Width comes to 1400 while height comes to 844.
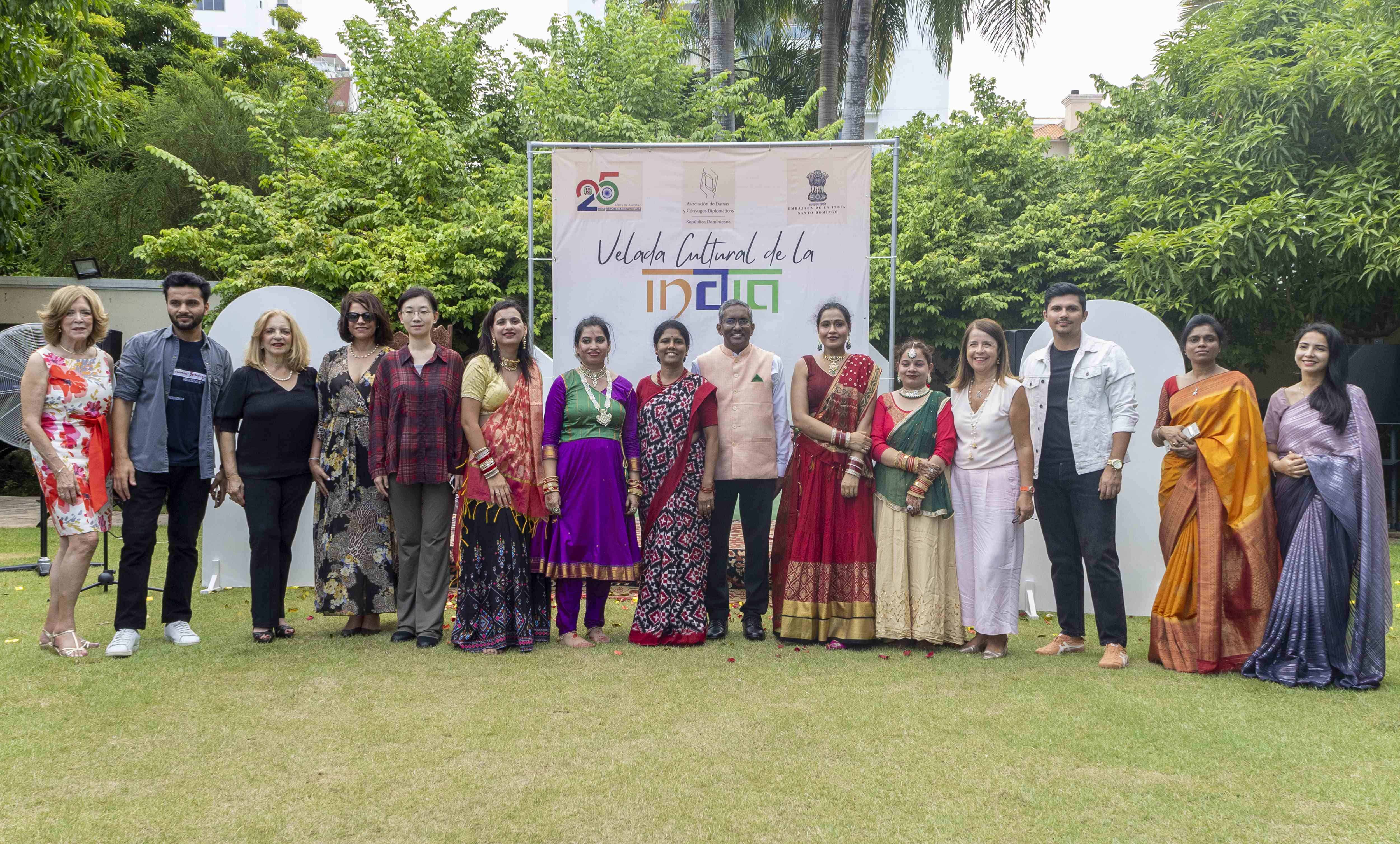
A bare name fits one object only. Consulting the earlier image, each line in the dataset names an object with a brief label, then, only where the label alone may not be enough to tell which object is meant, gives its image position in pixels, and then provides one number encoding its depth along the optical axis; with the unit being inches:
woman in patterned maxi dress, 186.4
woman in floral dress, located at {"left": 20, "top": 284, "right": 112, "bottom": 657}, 167.5
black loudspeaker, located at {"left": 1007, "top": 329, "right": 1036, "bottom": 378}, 353.4
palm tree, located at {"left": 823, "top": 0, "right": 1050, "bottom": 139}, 638.5
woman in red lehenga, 184.5
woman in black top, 182.4
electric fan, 229.9
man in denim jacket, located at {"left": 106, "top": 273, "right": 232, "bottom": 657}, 175.0
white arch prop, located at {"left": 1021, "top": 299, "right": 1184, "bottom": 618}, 224.1
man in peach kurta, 188.5
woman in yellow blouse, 178.1
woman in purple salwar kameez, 179.5
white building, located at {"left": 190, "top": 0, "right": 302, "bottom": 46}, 1649.9
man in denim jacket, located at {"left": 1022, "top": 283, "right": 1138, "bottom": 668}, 177.8
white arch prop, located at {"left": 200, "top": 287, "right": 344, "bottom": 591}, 241.3
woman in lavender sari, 159.5
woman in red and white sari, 183.5
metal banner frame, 232.4
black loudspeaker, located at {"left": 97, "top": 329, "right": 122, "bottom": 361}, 224.8
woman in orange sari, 168.9
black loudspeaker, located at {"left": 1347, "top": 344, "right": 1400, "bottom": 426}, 388.5
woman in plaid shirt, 179.0
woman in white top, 177.6
